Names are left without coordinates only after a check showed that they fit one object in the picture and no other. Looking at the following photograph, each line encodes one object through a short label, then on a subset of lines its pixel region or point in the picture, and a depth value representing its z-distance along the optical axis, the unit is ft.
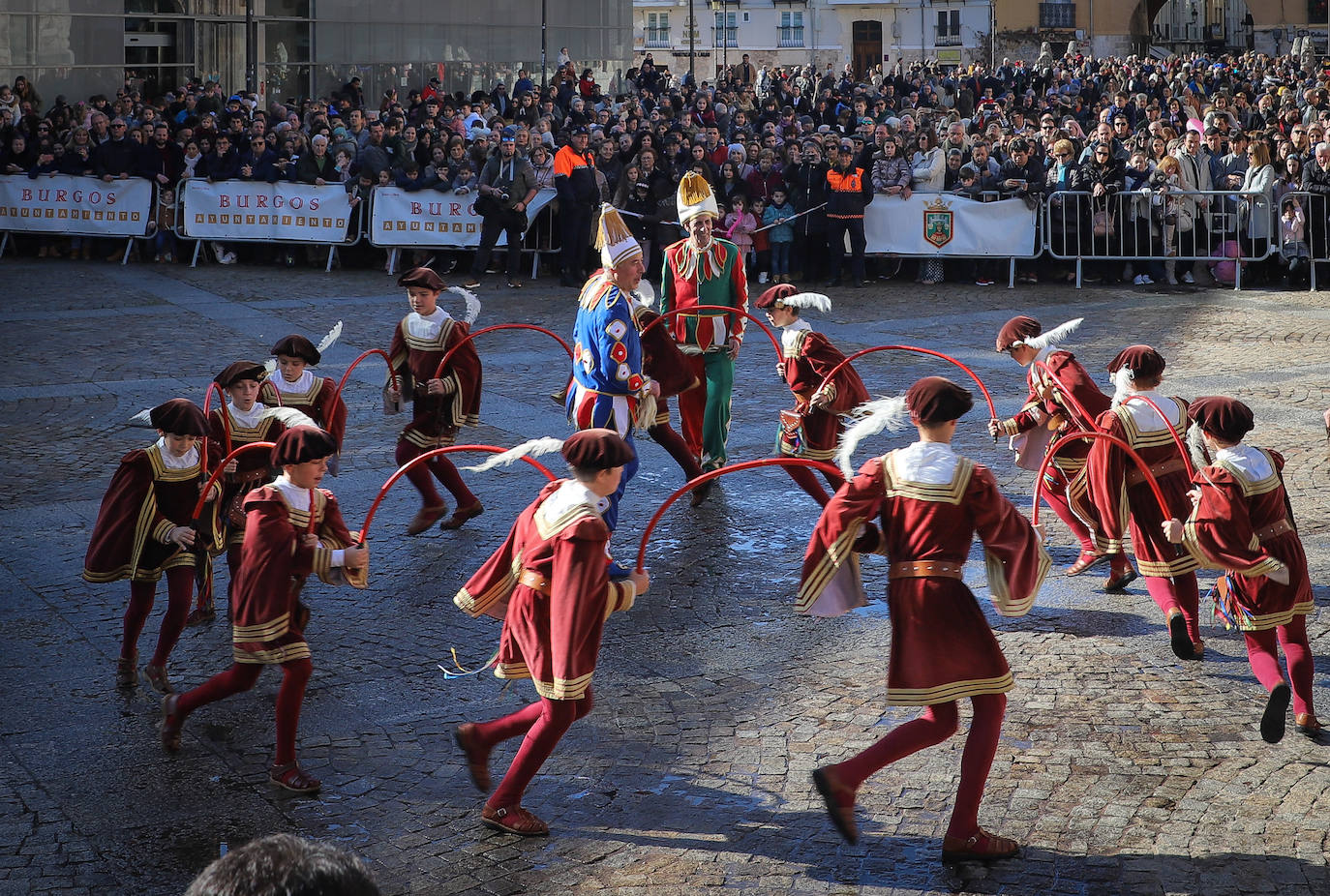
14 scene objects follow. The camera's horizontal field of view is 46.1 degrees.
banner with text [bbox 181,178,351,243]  62.54
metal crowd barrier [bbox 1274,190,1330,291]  53.01
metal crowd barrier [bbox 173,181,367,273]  62.39
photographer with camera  58.85
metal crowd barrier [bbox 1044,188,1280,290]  54.49
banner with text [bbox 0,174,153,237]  65.05
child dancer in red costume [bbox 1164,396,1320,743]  19.24
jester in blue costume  26.12
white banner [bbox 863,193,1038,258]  56.70
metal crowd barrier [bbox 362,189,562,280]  60.03
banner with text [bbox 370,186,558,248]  60.80
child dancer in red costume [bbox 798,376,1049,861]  16.30
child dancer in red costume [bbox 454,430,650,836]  16.58
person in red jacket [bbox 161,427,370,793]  17.99
